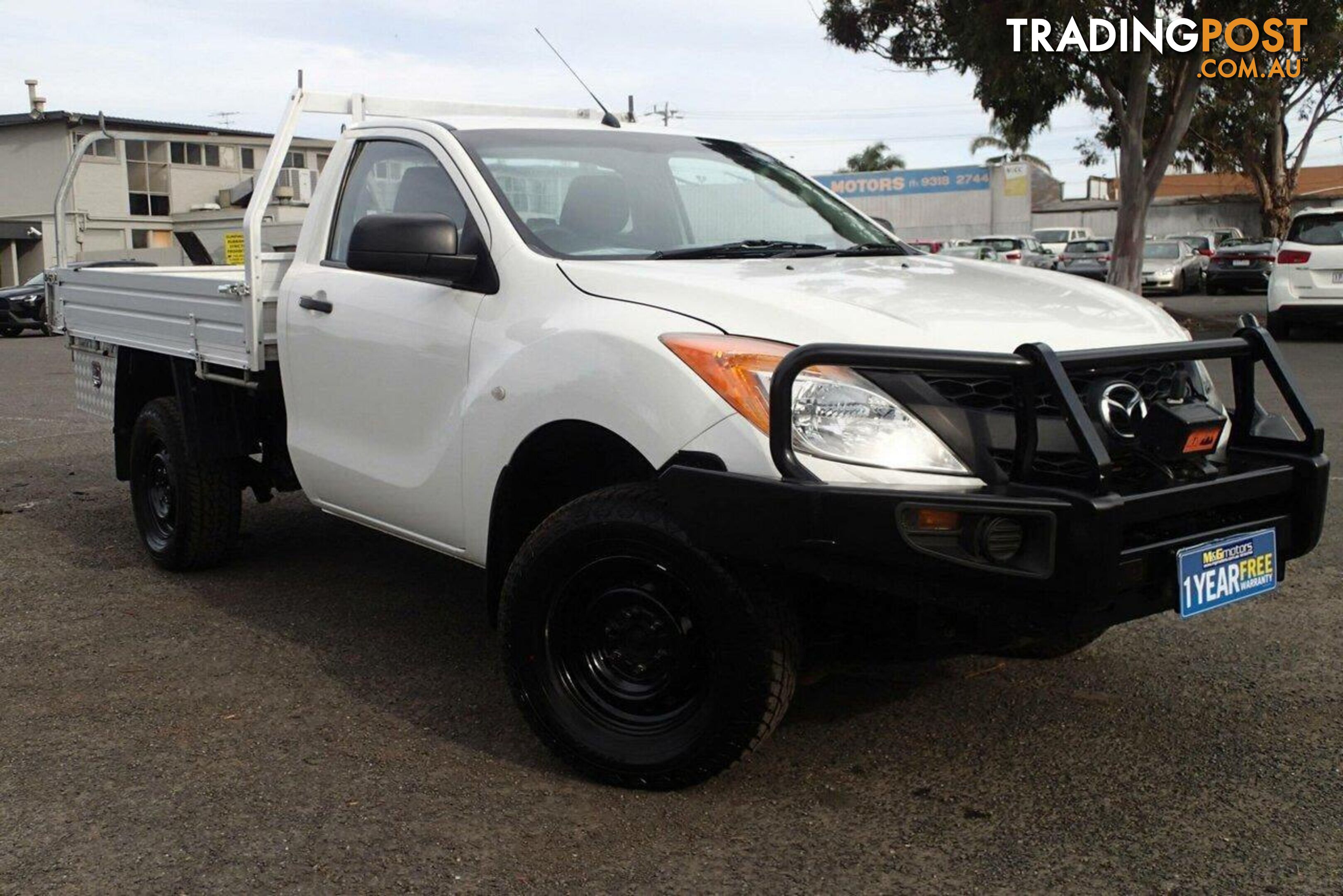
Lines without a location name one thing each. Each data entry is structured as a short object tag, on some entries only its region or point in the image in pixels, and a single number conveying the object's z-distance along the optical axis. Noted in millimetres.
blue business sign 55188
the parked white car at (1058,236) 44062
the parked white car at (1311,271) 16922
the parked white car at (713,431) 3049
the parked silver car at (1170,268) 32156
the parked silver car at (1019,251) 35531
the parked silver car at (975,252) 31969
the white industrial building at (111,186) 44656
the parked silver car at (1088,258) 31875
